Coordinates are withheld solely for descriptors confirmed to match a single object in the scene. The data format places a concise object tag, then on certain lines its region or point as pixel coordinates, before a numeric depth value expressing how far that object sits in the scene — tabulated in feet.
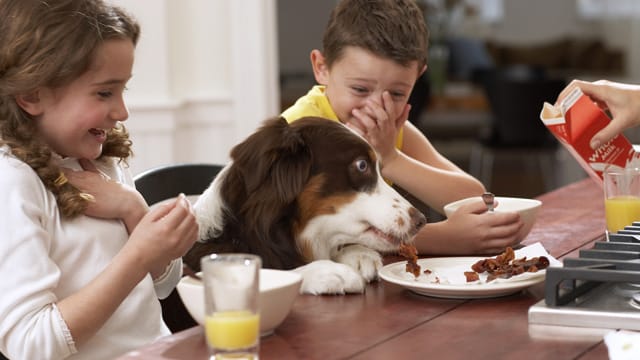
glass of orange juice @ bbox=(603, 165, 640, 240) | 8.23
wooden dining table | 6.61
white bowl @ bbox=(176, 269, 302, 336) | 6.70
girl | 7.18
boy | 9.10
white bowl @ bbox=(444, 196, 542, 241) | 8.47
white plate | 7.32
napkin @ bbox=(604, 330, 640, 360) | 6.49
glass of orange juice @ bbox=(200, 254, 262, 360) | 6.09
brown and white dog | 7.73
